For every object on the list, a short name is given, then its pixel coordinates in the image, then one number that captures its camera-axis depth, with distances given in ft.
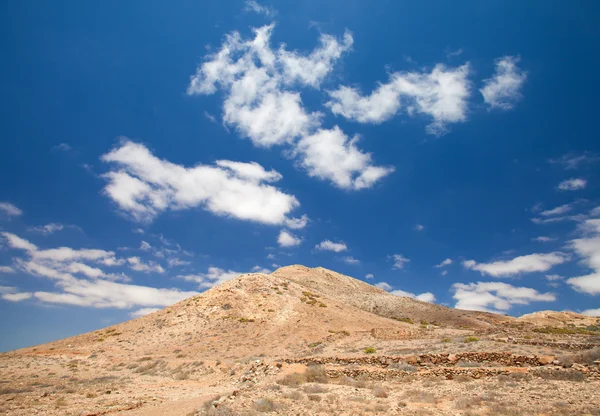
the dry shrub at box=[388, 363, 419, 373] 66.27
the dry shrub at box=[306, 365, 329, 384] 65.36
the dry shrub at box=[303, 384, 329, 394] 54.19
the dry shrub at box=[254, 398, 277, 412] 43.11
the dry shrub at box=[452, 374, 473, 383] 55.45
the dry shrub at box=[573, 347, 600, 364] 59.12
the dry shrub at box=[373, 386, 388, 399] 48.21
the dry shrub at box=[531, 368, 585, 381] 49.69
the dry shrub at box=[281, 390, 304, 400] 49.44
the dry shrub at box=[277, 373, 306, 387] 62.87
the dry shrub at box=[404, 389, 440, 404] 44.67
